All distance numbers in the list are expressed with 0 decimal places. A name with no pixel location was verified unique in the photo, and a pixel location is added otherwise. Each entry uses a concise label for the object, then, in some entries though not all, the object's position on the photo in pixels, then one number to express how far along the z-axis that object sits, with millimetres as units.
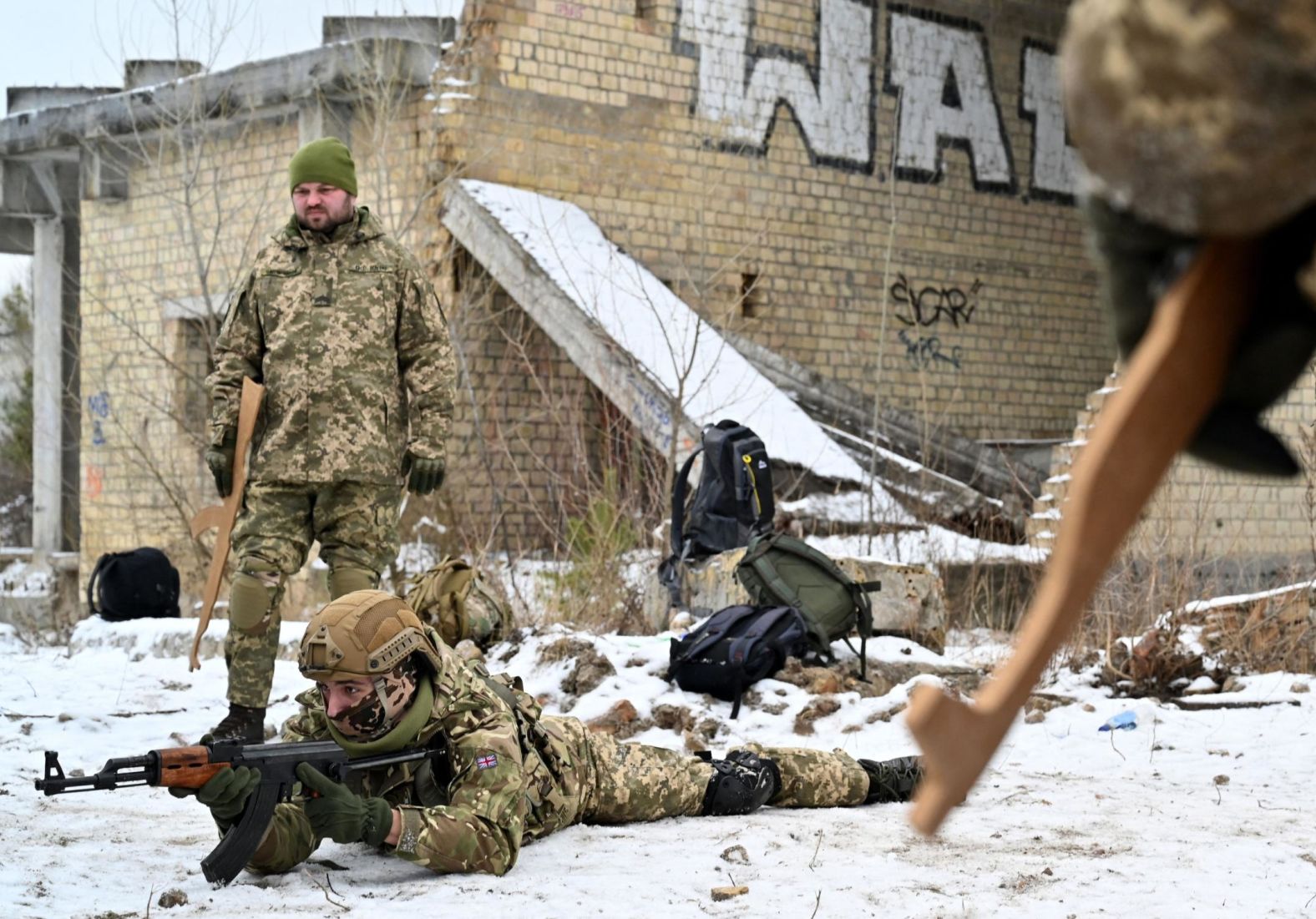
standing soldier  5039
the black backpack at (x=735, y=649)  6176
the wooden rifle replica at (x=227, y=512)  5113
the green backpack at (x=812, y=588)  6574
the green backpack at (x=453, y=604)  6555
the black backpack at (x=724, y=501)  7750
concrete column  16234
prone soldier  3590
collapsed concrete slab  10766
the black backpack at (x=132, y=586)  8500
